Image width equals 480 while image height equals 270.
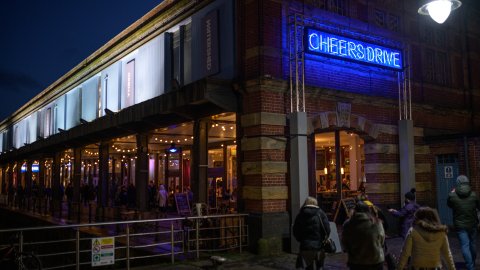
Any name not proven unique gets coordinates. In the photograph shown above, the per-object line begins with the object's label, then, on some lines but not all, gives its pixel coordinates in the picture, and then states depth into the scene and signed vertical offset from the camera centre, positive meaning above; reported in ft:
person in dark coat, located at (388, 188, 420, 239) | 31.32 -2.41
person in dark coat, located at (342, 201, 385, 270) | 19.01 -2.64
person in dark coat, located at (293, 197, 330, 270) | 26.43 -3.03
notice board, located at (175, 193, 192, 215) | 55.06 -2.99
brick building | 42.91 +8.11
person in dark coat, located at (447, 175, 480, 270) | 30.25 -2.61
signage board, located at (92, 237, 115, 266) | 31.94 -4.86
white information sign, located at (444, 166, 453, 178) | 56.90 +0.47
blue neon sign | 45.68 +13.10
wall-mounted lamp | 30.86 +11.02
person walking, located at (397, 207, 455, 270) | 18.16 -2.68
